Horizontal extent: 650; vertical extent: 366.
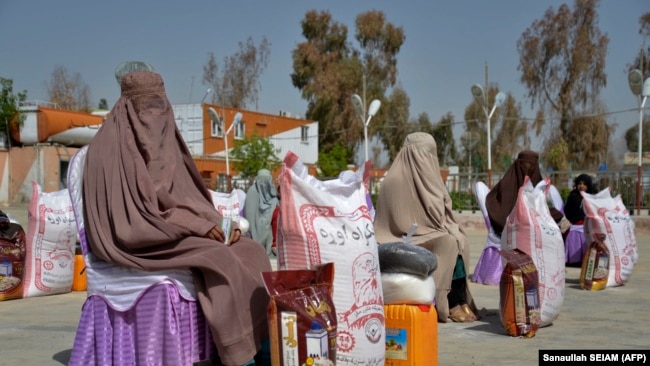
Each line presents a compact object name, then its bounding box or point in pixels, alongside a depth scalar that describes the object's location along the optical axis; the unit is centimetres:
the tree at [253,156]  2936
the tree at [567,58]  3456
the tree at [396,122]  4636
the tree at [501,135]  4675
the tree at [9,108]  2745
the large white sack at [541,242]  595
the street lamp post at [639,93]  1705
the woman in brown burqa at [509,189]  838
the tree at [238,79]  4784
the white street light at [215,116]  2388
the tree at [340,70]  4503
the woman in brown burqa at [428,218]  612
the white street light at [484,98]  1940
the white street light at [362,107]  2168
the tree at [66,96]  4512
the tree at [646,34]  3431
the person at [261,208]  1277
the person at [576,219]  1088
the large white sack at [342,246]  397
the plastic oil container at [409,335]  421
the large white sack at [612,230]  840
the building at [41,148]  2678
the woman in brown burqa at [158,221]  404
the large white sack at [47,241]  774
